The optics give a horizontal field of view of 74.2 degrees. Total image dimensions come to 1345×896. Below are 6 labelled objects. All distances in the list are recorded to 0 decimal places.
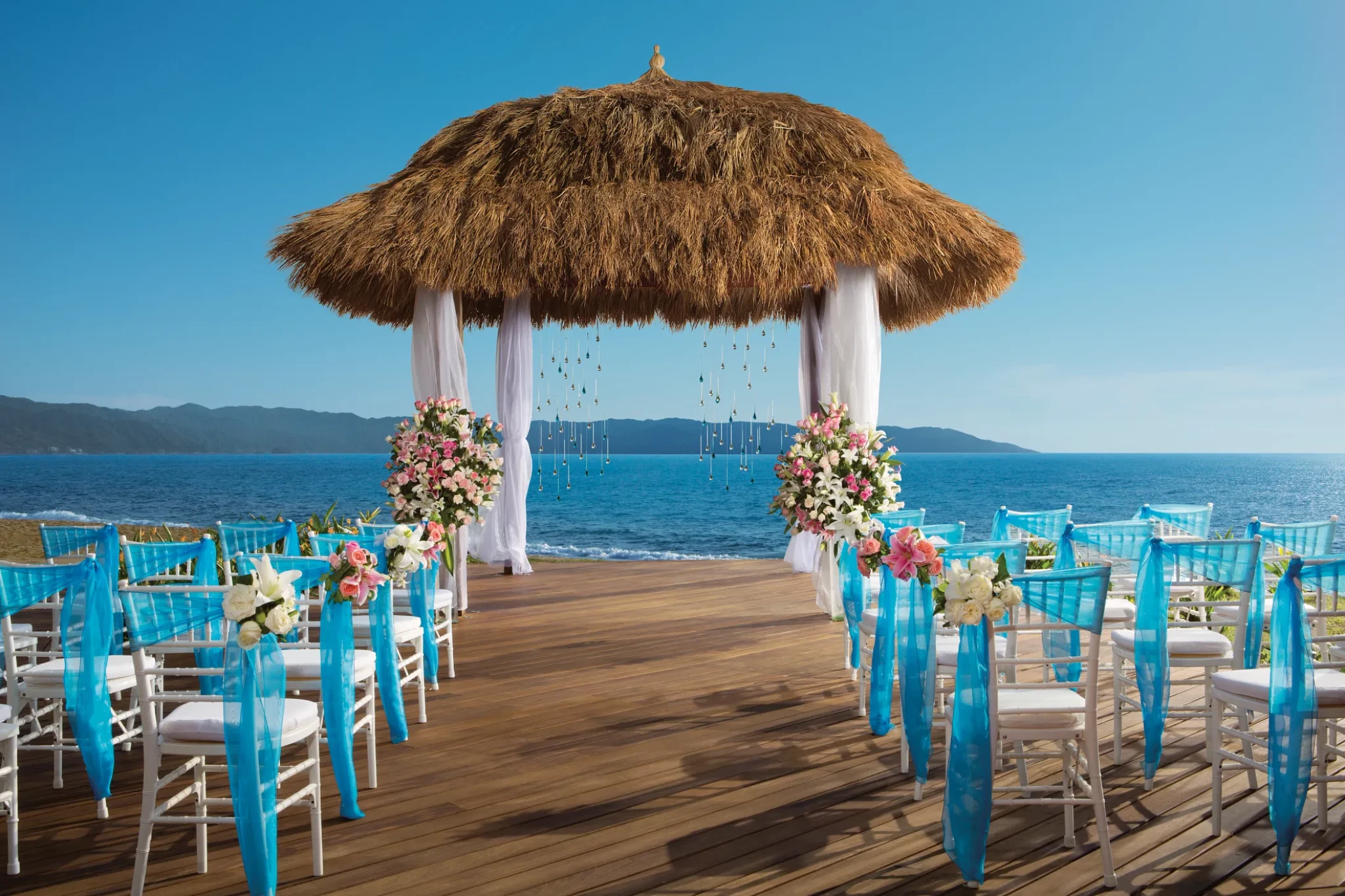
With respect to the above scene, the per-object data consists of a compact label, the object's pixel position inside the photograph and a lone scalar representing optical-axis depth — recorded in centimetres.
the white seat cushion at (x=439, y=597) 477
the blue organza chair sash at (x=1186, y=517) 483
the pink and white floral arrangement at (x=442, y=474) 564
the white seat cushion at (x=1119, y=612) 441
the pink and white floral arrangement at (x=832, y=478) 487
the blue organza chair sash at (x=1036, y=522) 457
